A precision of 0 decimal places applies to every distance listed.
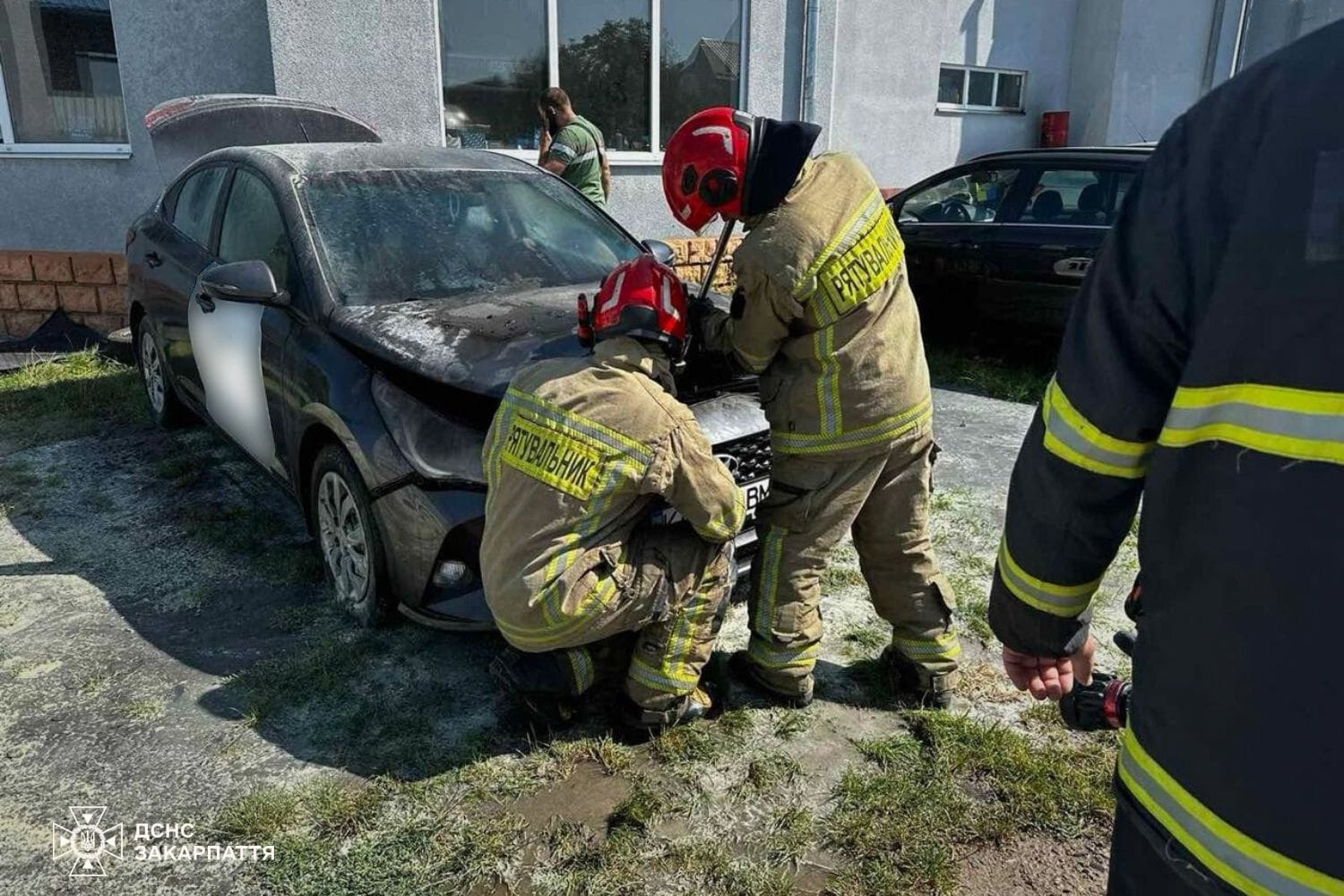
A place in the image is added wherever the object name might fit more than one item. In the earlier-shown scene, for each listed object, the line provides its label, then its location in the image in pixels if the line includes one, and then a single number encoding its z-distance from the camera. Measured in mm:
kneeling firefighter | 2459
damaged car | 2949
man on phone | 6379
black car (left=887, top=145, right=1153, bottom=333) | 6484
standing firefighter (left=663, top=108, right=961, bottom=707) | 2600
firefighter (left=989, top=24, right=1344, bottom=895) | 965
